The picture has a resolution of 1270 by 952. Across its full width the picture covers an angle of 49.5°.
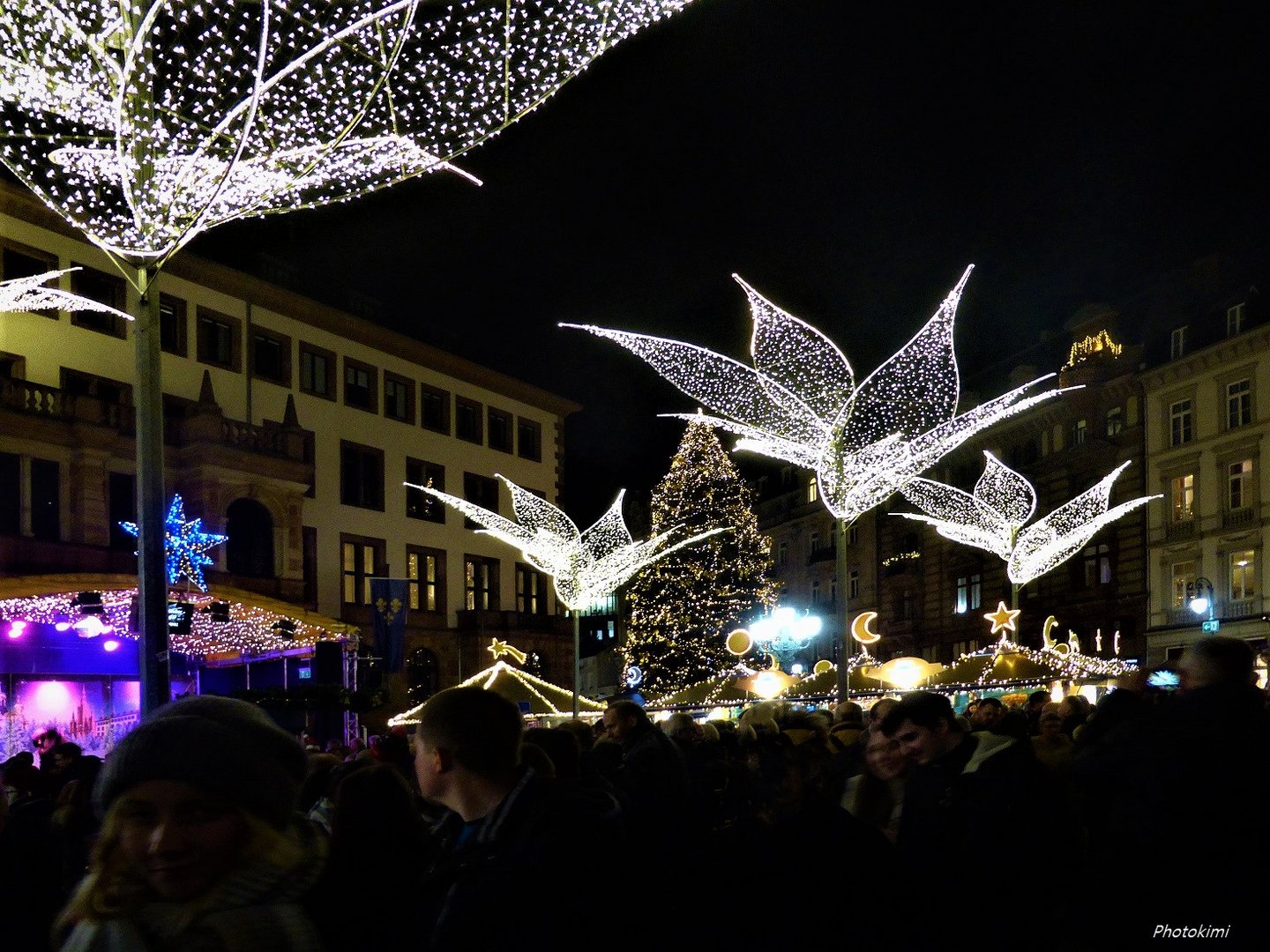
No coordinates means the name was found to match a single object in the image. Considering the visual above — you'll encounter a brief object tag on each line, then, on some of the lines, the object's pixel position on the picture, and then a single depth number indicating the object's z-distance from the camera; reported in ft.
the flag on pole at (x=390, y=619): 91.15
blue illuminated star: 82.74
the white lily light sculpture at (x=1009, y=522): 88.17
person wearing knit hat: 7.31
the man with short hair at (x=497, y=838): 10.05
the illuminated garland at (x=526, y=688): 75.05
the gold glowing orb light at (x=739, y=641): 107.76
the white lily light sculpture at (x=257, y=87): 24.53
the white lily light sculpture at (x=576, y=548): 87.56
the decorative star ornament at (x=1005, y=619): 82.23
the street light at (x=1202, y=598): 136.77
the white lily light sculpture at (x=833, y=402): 54.29
